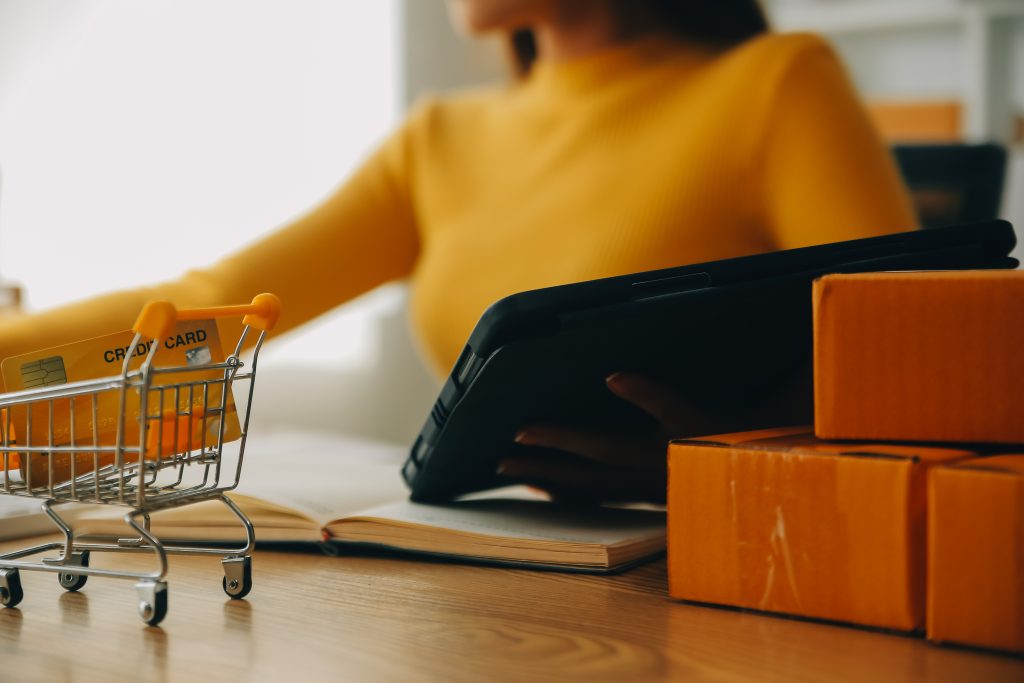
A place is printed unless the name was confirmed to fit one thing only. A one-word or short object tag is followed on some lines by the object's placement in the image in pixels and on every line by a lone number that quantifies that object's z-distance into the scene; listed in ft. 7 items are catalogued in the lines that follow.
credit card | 1.70
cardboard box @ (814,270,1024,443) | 1.51
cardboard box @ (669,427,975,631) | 1.45
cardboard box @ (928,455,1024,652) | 1.34
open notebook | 1.93
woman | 3.28
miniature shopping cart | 1.62
